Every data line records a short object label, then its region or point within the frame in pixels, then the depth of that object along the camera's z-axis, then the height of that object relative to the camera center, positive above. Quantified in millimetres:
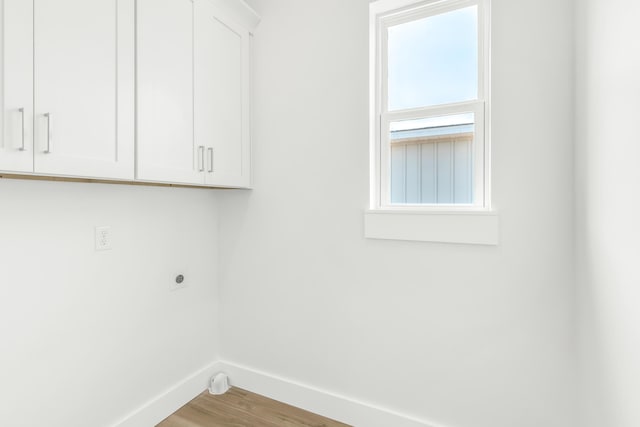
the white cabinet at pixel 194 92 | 1396 +616
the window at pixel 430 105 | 1562 +570
